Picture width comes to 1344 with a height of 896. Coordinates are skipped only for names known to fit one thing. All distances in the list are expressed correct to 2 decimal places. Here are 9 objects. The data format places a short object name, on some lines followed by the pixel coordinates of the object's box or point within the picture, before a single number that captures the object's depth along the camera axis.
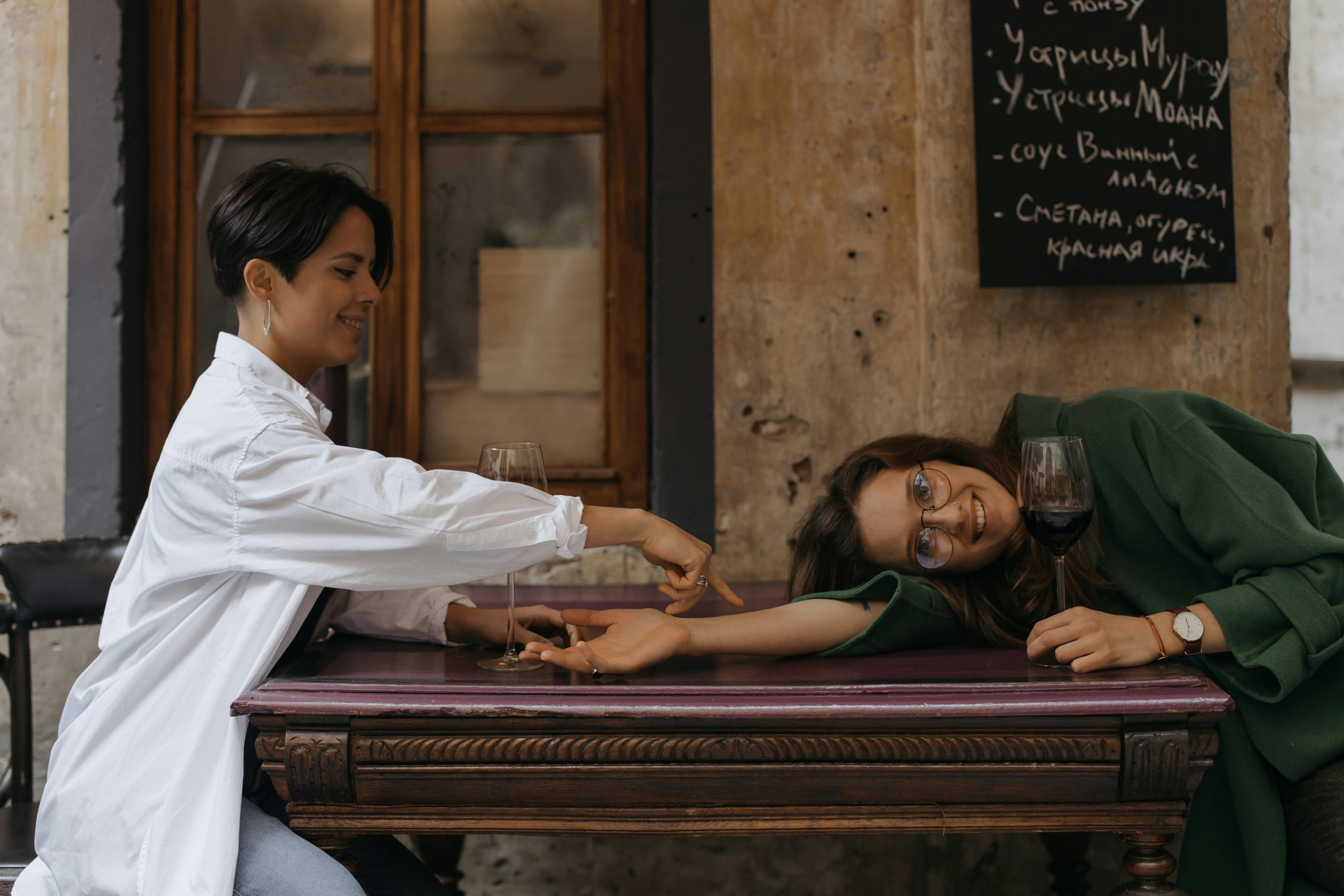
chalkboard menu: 2.31
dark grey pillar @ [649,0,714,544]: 2.38
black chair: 1.79
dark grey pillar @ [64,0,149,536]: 2.33
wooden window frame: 2.46
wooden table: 1.16
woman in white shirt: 1.23
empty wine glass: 1.35
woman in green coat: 1.35
